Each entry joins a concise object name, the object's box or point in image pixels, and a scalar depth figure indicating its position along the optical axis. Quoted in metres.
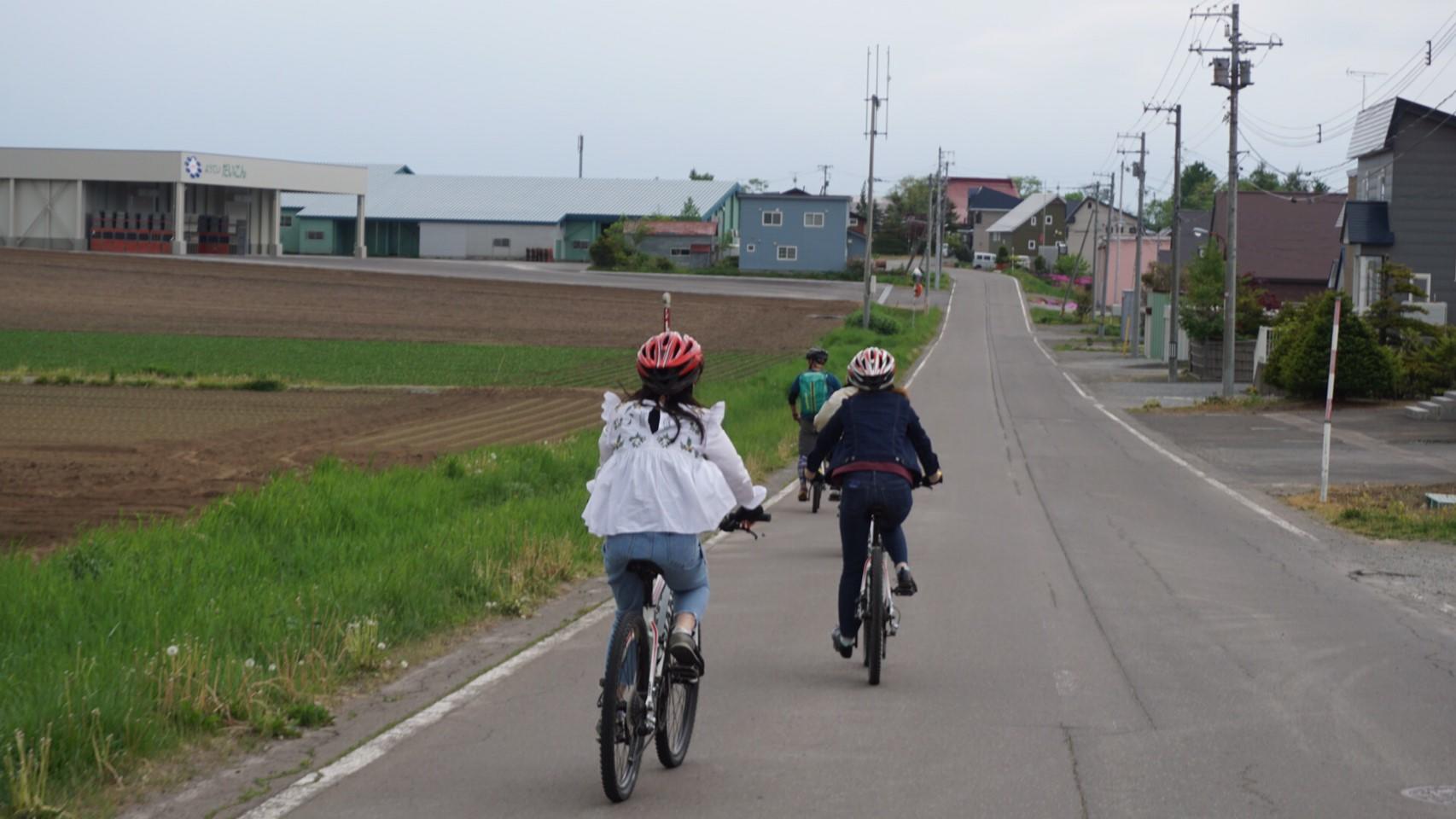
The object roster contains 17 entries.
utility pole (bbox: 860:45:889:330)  62.91
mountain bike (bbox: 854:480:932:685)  8.07
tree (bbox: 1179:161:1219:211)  187.12
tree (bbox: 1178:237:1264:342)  52.50
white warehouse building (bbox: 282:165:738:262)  111.94
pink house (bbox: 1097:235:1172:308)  103.00
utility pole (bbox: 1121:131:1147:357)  64.06
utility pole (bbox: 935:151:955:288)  104.06
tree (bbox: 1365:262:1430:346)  37.56
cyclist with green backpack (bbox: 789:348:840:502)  16.33
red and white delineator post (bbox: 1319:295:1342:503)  18.77
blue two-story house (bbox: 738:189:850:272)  107.94
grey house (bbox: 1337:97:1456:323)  43.12
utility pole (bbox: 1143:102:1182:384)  49.31
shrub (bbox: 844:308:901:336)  66.12
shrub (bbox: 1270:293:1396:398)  35.34
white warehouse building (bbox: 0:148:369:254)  92.44
